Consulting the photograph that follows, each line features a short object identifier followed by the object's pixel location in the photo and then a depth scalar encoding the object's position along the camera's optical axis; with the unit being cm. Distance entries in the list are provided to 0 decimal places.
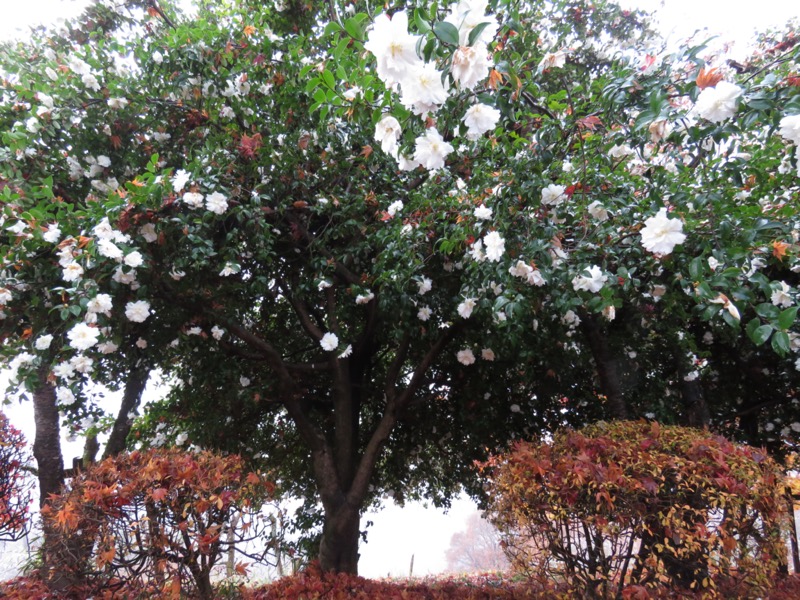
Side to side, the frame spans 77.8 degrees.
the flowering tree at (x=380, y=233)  200
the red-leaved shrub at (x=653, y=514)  240
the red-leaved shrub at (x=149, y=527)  259
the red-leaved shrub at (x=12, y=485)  464
